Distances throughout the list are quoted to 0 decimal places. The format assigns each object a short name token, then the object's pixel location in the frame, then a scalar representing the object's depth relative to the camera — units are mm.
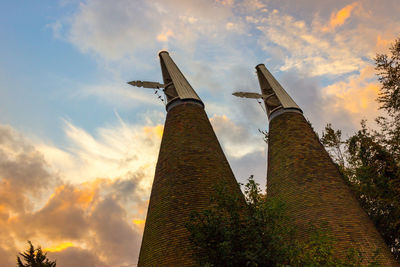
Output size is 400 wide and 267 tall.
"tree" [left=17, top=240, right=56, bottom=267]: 18219
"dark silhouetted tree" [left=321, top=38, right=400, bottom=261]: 14008
